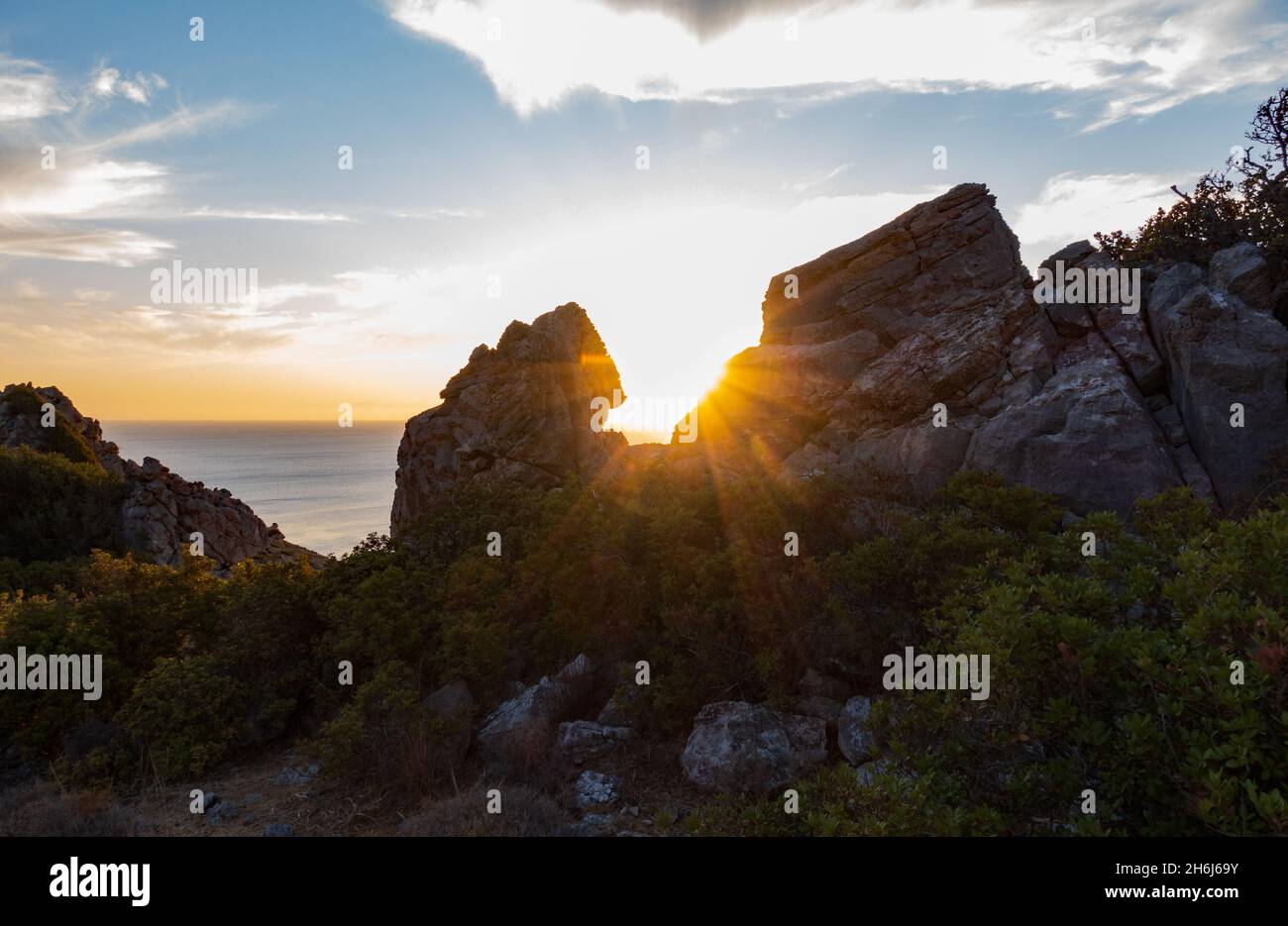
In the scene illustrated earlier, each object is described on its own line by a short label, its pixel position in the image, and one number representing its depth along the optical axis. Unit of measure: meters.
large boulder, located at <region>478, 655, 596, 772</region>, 10.30
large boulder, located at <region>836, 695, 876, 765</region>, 8.85
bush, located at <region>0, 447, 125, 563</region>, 28.38
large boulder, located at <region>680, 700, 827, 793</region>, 8.95
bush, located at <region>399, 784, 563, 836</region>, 8.07
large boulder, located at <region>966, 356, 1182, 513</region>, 13.02
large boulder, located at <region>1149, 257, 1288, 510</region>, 12.87
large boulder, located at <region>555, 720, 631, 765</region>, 10.30
